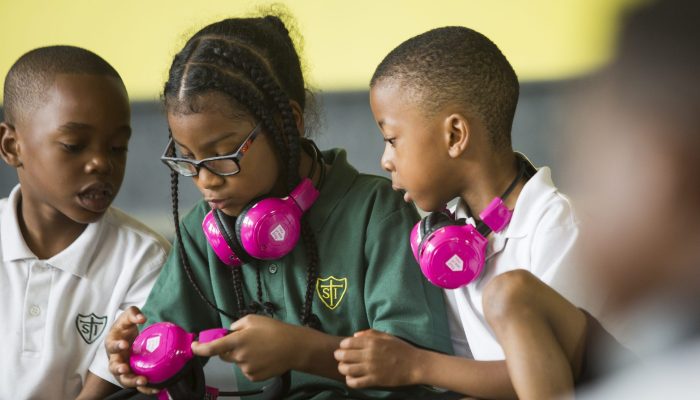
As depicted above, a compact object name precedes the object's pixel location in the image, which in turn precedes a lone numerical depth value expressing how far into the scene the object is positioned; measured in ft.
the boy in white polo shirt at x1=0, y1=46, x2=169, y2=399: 7.70
